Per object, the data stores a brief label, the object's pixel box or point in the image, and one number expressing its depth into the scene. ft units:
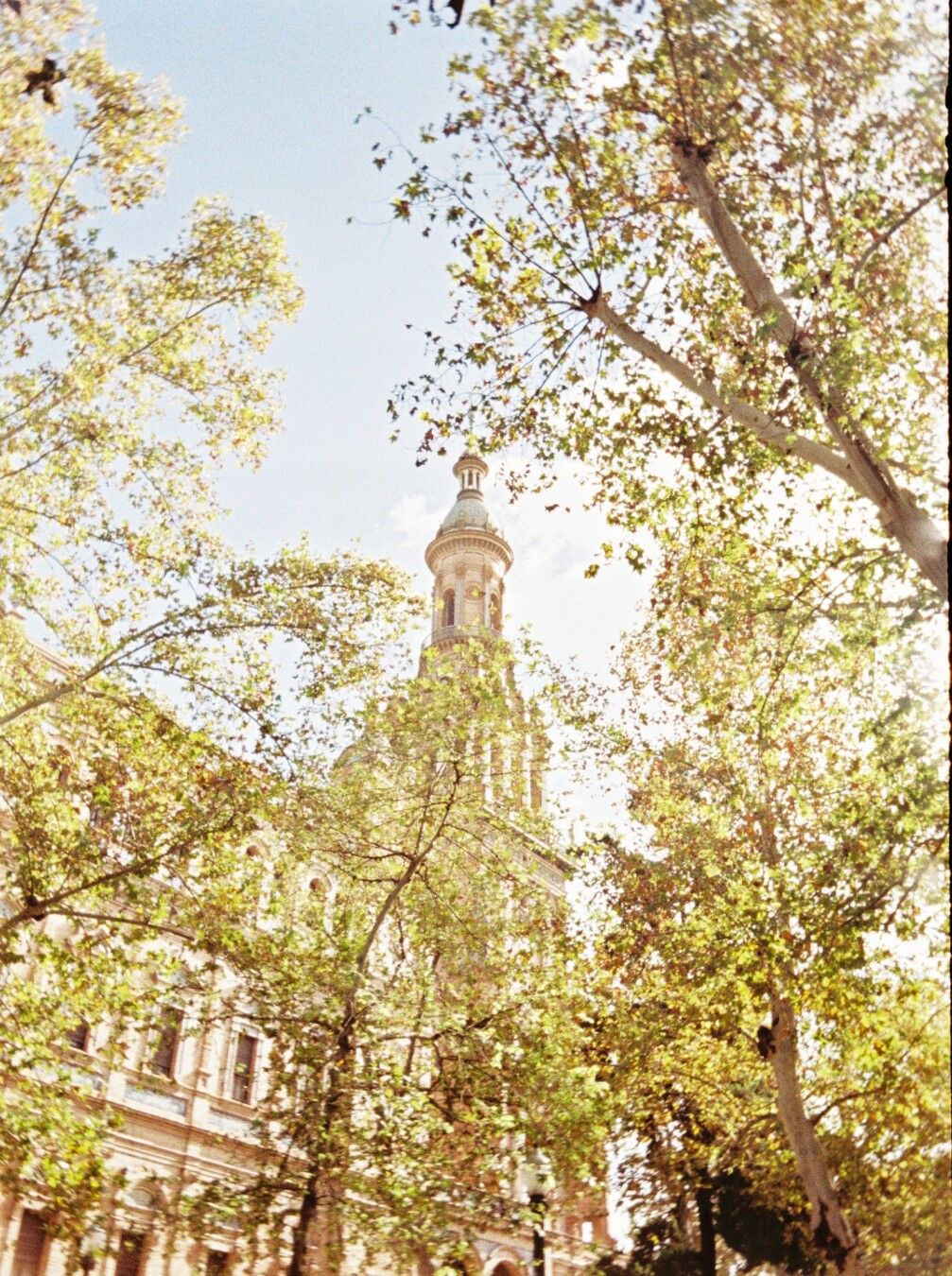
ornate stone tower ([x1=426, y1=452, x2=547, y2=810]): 170.81
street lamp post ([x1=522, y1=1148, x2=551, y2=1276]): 37.82
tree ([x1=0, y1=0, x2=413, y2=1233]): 35.50
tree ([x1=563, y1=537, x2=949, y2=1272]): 28.43
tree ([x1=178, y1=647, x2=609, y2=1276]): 37.14
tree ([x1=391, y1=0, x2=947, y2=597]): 20.49
